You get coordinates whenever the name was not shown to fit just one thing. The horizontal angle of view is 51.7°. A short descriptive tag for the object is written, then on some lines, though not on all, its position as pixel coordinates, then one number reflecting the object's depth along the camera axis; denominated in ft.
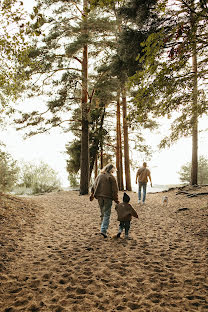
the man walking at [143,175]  35.29
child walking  18.62
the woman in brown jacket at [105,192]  19.20
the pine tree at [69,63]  42.37
